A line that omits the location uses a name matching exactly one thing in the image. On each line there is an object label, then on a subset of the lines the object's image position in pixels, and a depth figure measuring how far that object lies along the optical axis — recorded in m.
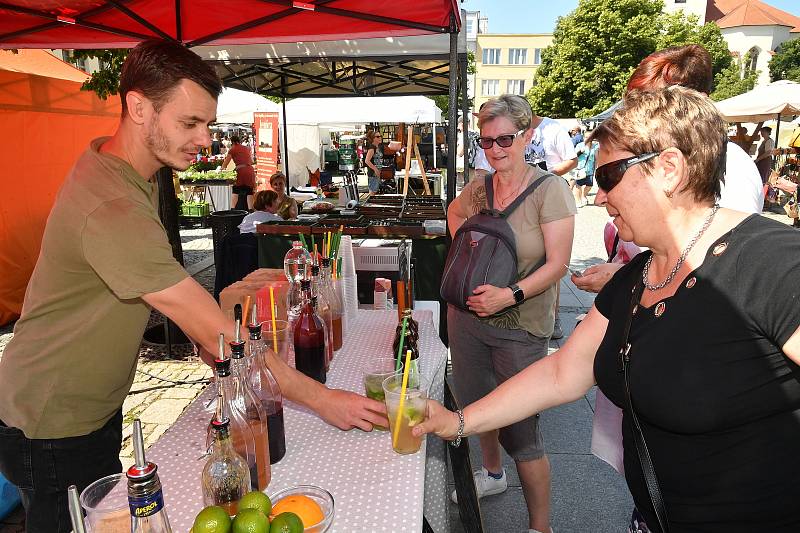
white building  62.09
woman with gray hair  2.50
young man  1.48
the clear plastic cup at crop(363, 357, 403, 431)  1.78
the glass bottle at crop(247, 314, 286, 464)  1.54
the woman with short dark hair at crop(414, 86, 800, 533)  1.17
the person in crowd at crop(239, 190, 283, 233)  6.20
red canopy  3.83
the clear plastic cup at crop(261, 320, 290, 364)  1.87
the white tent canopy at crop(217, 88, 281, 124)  12.12
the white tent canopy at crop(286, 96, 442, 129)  13.35
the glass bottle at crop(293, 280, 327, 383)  2.05
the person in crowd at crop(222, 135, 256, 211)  10.93
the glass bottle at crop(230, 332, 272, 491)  1.36
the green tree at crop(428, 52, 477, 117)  43.21
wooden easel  11.54
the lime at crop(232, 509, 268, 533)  1.04
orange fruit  1.21
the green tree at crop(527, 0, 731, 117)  35.47
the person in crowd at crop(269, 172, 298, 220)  6.74
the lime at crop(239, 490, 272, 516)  1.13
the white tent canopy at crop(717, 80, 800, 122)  12.20
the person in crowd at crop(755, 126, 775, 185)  12.23
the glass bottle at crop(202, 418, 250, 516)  1.23
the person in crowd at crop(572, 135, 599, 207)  14.53
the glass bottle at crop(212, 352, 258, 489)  1.25
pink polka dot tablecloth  1.36
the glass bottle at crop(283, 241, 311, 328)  2.18
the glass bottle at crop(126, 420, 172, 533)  0.88
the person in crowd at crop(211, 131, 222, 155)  24.94
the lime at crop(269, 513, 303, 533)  1.06
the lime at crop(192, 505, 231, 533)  1.03
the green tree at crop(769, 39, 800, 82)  58.12
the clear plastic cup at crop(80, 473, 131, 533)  1.09
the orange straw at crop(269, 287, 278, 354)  1.86
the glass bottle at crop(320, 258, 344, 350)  2.34
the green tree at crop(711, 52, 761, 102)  43.00
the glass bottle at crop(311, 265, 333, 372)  2.23
